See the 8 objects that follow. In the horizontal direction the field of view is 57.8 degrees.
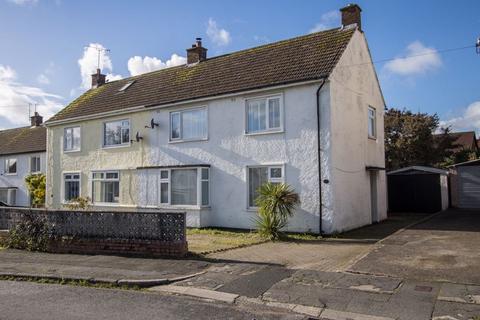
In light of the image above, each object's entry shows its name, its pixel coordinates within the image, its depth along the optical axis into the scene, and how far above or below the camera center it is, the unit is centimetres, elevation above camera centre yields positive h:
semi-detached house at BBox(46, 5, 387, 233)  1551 +213
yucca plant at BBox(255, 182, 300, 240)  1404 -67
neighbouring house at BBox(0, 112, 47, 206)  3409 +232
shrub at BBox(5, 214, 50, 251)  1236 -127
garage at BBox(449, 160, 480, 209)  2589 +1
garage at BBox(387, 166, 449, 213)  2455 -27
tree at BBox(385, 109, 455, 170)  3244 +335
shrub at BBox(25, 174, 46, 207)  2703 +23
